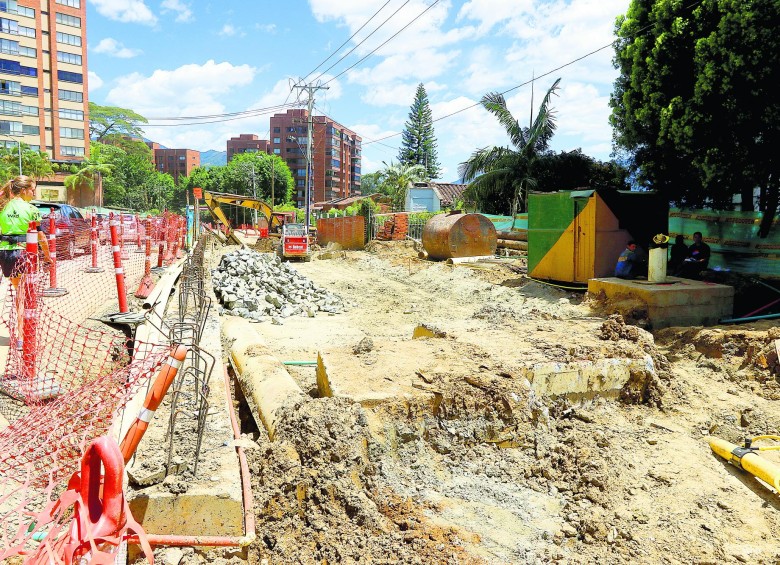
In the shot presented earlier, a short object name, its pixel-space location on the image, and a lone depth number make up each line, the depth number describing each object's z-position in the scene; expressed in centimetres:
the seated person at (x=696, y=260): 1176
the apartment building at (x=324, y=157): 10319
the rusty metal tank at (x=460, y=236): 1975
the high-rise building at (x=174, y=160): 13650
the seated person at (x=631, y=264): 1118
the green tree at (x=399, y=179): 4697
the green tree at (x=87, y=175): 5206
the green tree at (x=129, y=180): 6247
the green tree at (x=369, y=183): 7539
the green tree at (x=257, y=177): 6912
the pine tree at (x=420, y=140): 6322
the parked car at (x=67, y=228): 1322
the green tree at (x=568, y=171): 2264
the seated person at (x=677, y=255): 1253
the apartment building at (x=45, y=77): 5349
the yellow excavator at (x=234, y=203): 2515
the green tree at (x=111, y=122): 8031
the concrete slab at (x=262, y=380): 484
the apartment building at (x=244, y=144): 14000
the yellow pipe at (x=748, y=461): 423
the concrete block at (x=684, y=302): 921
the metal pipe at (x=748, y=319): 914
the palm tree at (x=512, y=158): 2369
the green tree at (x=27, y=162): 4350
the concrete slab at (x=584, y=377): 539
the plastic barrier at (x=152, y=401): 256
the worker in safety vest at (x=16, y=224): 595
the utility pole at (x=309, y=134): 3162
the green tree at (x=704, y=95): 1010
